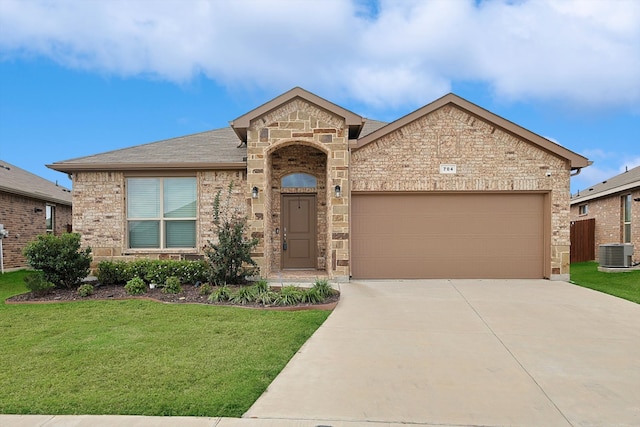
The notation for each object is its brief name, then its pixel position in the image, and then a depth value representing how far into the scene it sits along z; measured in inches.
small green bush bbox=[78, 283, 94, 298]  321.7
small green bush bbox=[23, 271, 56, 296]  327.3
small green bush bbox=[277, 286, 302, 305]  290.0
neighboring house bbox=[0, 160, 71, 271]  539.8
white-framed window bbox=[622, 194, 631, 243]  590.6
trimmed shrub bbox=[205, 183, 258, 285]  344.8
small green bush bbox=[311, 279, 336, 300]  305.1
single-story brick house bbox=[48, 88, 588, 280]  389.4
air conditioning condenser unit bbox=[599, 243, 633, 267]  497.5
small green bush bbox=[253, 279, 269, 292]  315.3
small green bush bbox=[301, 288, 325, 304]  294.5
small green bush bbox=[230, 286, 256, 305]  296.7
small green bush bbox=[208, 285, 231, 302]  301.8
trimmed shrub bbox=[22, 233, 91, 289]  331.6
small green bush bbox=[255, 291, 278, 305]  291.7
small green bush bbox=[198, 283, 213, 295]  319.9
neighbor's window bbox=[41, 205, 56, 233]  641.0
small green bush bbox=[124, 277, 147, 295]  327.0
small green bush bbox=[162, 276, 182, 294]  328.2
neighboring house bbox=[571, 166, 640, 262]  566.3
